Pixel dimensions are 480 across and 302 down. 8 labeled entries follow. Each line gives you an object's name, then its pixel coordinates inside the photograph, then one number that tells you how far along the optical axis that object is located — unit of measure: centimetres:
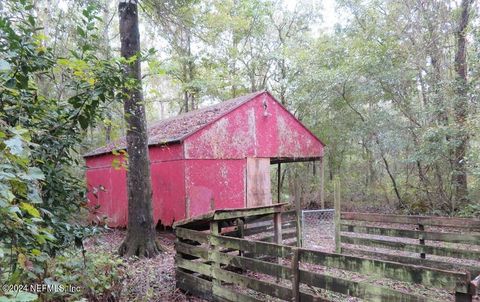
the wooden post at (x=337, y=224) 743
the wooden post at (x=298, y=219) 786
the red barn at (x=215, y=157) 1041
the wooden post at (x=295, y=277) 386
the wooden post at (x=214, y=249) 502
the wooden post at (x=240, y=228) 634
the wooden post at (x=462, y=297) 279
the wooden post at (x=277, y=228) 636
